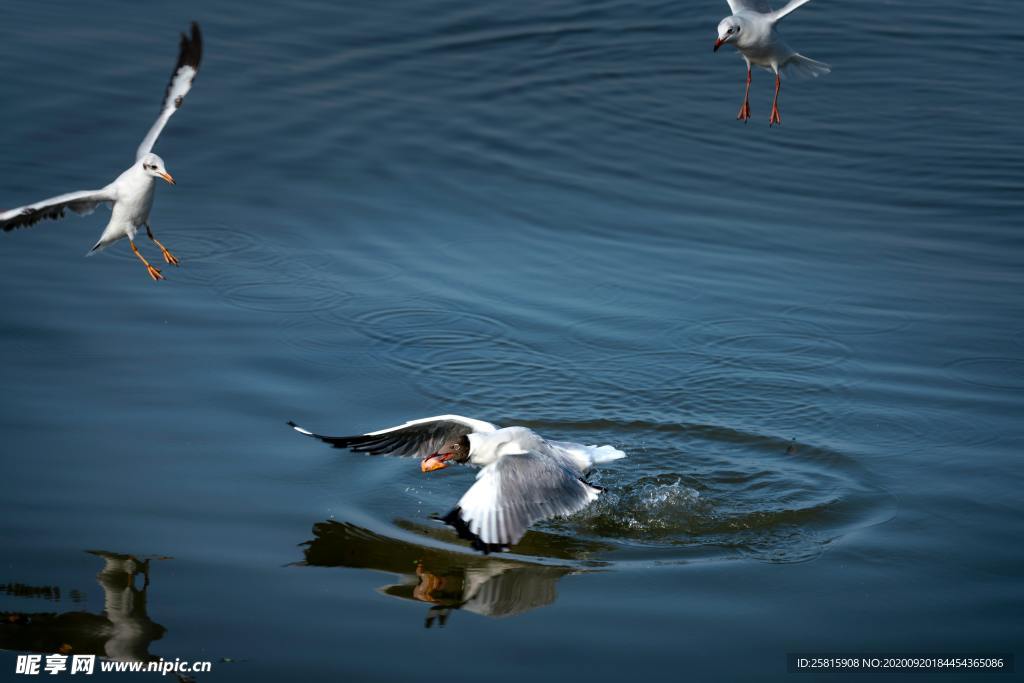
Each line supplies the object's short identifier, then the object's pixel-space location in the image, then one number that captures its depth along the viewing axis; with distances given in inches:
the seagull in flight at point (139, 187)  534.0
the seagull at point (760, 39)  686.5
